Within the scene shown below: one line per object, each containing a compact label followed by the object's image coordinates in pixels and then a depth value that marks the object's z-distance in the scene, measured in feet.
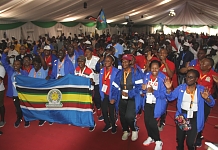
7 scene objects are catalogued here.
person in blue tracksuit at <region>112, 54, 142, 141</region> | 12.17
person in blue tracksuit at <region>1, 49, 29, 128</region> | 15.24
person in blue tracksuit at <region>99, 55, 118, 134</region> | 13.07
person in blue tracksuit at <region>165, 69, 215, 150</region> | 10.02
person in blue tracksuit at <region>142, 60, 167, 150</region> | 11.32
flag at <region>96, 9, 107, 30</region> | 34.35
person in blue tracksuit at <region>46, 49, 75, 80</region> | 16.35
